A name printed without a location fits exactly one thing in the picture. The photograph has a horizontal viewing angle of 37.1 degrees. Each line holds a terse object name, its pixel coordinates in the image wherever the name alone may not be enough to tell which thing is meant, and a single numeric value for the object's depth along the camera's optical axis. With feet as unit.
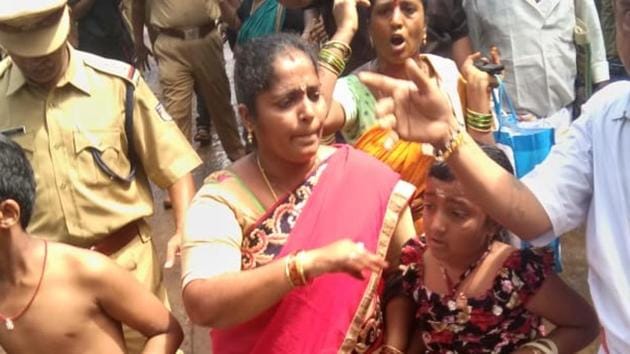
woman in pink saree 7.42
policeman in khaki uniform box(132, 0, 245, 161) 19.31
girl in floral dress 7.73
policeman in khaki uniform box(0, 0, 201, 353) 9.66
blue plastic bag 10.96
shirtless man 8.13
